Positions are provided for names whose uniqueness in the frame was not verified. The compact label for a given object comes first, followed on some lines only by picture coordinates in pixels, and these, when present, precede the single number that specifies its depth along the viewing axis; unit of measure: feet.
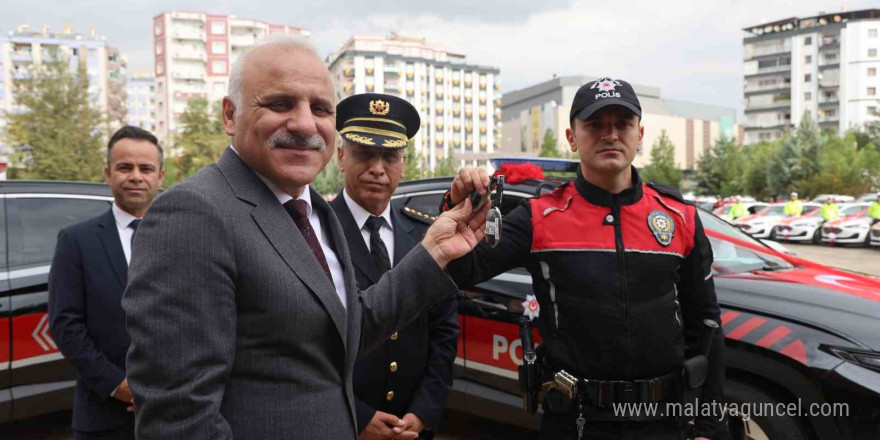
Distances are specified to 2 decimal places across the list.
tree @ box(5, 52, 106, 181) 85.30
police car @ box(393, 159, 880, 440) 8.69
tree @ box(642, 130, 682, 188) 188.14
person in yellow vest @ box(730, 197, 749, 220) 76.54
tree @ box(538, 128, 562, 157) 243.62
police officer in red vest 6.96
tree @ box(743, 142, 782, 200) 152.66
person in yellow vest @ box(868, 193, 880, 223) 59.52
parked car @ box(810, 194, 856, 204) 95.76
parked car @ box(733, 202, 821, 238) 70.44
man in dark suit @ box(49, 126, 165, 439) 7.89
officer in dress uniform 7.74
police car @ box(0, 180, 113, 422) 12.32
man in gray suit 3.84
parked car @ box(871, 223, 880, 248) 56.75
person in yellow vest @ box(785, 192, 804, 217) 71.20
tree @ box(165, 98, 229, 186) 149.69
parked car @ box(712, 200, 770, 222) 79.55
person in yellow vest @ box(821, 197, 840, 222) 64.18
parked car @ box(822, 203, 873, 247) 60.13
